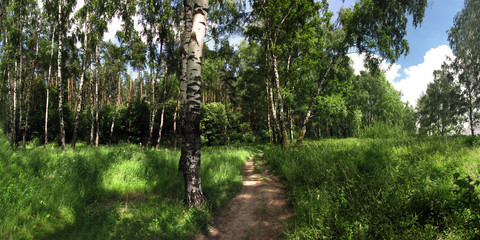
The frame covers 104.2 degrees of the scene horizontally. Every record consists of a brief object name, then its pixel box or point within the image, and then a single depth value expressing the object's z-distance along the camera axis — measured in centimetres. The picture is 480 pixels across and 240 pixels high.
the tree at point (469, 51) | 2433
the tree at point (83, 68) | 1441
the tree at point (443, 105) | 3084
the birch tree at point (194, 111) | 486
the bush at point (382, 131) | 1716
